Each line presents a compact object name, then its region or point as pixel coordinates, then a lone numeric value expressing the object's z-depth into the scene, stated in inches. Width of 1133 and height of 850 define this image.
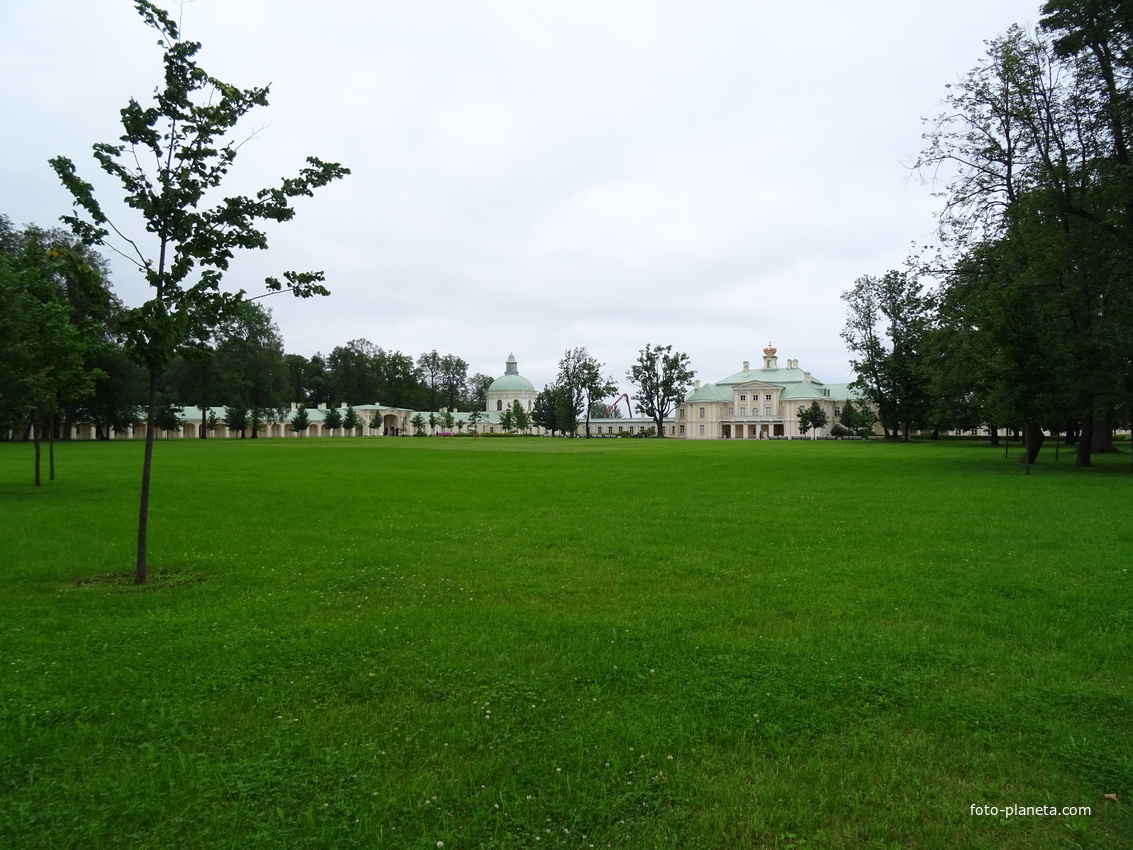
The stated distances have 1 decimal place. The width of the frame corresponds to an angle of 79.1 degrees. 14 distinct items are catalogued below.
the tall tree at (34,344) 623.2
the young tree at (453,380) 6077.8
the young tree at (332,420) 4375.0
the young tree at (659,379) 4559.5
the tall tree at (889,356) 2888.8
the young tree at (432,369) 5942.4
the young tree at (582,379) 4785.9
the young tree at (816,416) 4343.0
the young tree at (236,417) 3422.7
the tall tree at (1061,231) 968.3
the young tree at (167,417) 3110.2
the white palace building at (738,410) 4933.6
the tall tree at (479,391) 6422.2
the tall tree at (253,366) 3255.4
